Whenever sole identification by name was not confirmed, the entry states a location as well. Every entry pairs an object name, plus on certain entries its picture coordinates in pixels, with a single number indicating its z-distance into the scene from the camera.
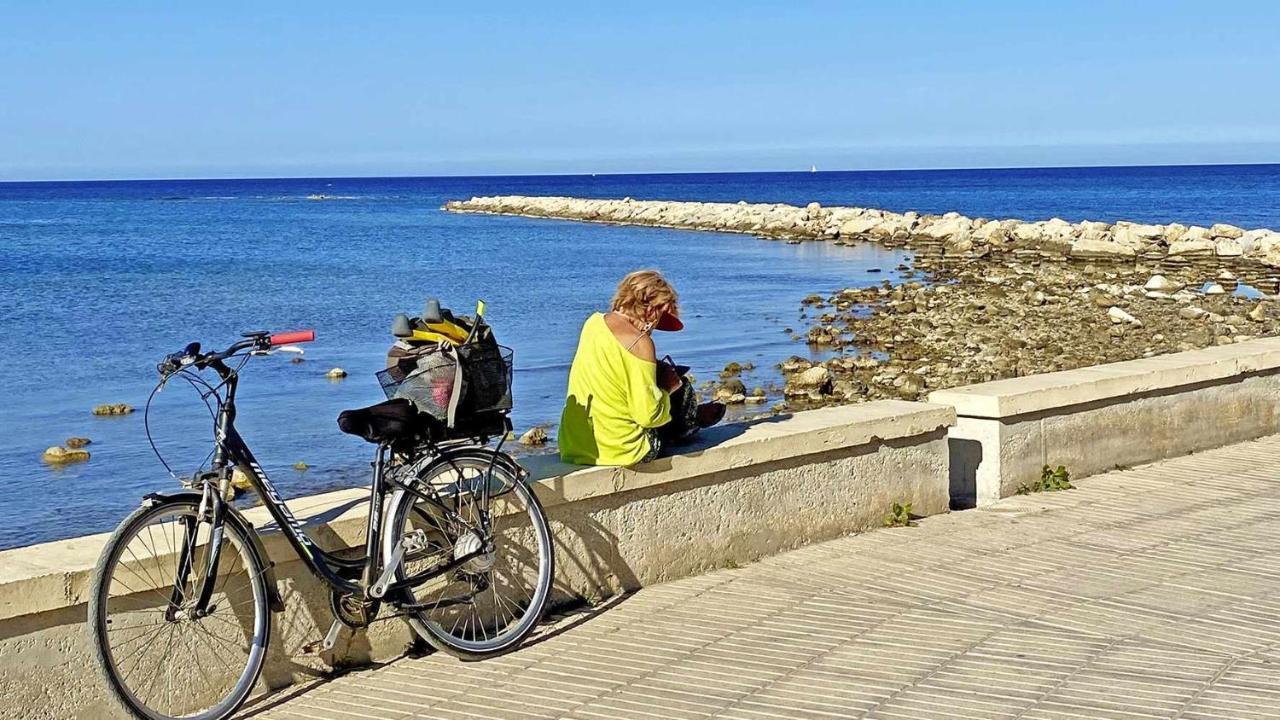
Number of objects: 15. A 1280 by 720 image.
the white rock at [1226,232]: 42.49
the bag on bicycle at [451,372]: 5.31
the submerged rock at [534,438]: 14.82
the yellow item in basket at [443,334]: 5.36
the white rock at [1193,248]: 41.03
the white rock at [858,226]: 57.31
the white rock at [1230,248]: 39.97
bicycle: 4.75
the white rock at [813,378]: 18.36
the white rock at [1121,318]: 24.50
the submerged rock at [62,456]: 14.44
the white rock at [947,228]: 50.41
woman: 6.25
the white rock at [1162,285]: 30.94
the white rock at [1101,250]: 41.72
